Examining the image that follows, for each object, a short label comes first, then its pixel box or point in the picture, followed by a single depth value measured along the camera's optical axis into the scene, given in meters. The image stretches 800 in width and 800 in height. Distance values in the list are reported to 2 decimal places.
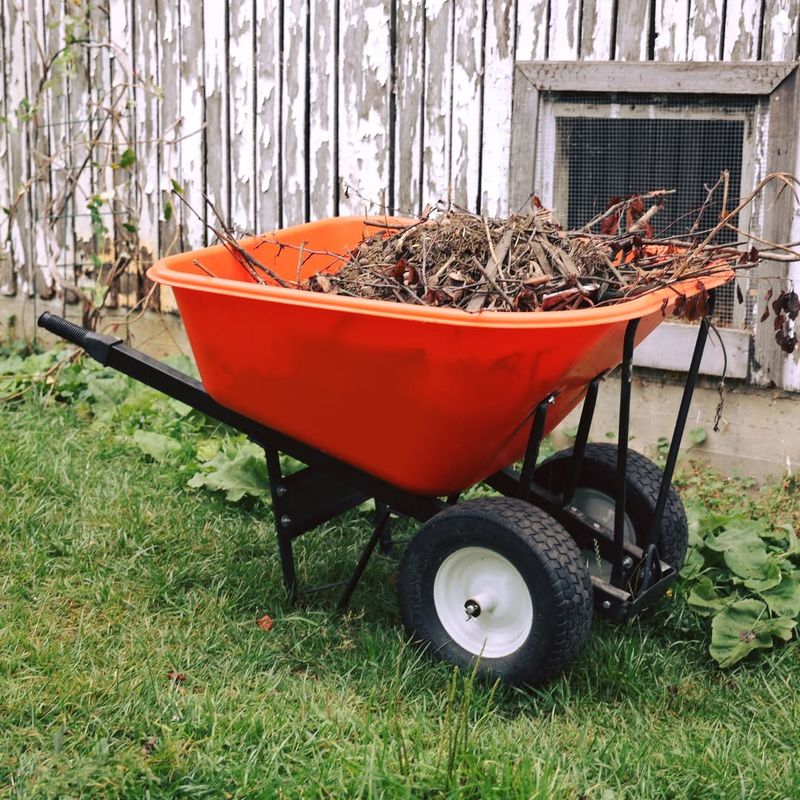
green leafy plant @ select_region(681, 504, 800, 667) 3.23
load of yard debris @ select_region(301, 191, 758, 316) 2.90
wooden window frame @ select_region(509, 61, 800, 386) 4.10
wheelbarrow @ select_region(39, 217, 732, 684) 2.71
